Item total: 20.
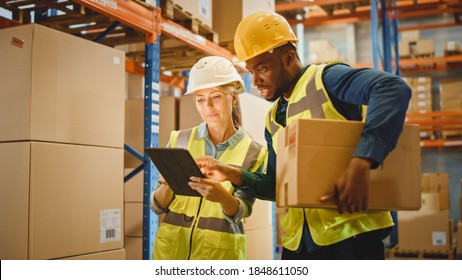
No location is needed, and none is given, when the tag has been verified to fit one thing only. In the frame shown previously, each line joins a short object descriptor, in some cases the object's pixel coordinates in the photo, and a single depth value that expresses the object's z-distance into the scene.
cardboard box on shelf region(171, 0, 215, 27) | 3.91
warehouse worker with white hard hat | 2.43
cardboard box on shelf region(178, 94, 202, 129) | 3.91
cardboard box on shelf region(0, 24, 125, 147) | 2.63
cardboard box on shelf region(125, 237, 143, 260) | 4.04
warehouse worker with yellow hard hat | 1.47
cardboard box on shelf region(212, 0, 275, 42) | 4.39
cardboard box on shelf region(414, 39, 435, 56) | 9.48
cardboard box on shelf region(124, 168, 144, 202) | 4.17
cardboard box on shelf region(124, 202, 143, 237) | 4.08
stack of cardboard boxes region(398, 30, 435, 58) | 9.52
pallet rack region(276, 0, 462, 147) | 8.59
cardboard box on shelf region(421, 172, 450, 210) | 7.87
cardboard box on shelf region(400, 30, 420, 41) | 9.85
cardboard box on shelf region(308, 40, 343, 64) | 9.23
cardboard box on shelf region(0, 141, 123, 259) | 2.58
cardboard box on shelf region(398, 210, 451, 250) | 7.01
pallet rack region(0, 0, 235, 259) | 3.48
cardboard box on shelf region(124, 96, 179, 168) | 4.01
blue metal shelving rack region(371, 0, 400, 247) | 7.37
